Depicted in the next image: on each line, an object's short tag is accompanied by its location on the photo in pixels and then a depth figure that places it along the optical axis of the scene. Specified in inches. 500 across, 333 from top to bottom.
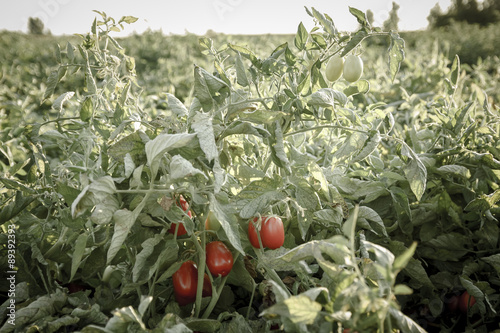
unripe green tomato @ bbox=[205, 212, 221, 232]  30.7
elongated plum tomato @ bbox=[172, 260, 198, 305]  30.2
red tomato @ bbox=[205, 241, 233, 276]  29.4
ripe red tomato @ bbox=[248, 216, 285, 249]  29.2
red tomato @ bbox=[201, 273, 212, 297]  32.5
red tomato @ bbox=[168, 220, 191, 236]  30.4
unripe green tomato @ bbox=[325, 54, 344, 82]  33.5
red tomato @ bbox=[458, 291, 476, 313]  37.7
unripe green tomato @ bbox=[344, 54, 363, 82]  33.5
